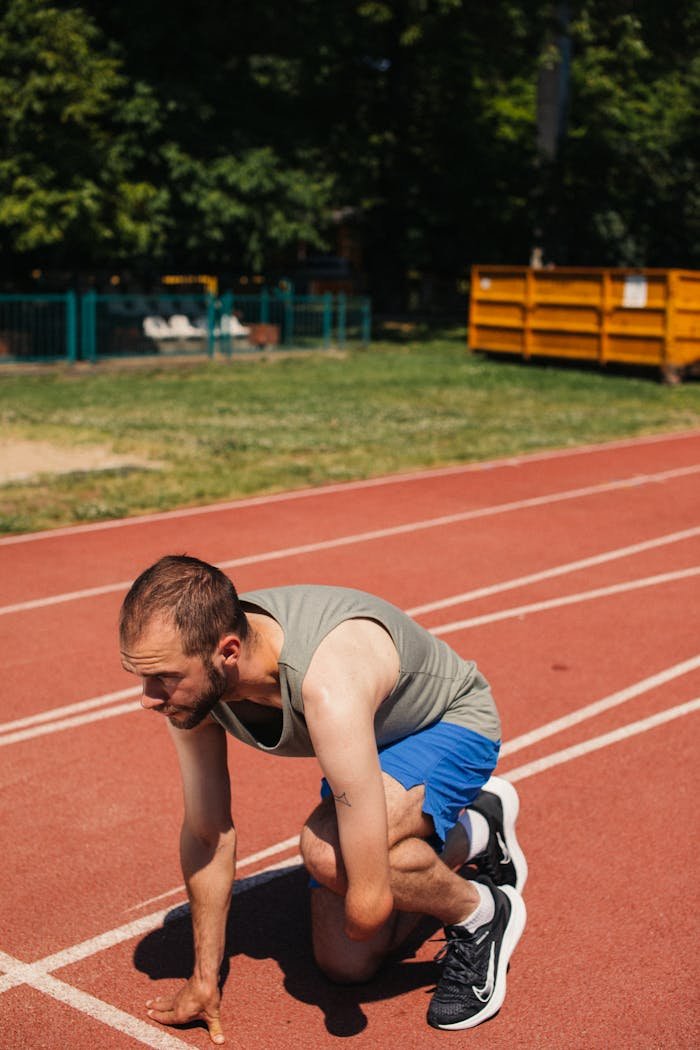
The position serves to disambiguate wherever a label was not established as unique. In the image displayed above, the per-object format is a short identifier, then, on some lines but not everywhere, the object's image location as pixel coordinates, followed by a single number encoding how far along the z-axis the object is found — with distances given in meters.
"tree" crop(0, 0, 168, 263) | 22.59
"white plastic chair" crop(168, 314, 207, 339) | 25.67
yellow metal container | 21.38
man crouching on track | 3.09
